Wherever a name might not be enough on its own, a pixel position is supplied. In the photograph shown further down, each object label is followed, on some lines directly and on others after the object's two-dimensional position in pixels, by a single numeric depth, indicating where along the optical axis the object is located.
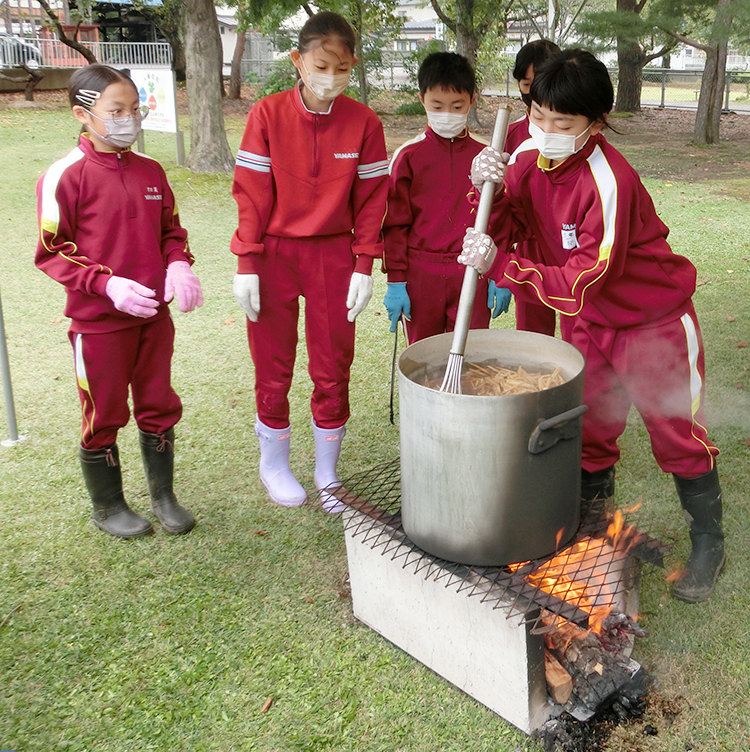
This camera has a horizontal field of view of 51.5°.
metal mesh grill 2.29
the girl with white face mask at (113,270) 2.94
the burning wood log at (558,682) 2.39
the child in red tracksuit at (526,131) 3.52
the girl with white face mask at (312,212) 3.22
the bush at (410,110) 21.64
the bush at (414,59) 19.19
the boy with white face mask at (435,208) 3.45
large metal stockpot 2.18
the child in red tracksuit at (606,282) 2.45
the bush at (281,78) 20.23
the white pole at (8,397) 4.13
